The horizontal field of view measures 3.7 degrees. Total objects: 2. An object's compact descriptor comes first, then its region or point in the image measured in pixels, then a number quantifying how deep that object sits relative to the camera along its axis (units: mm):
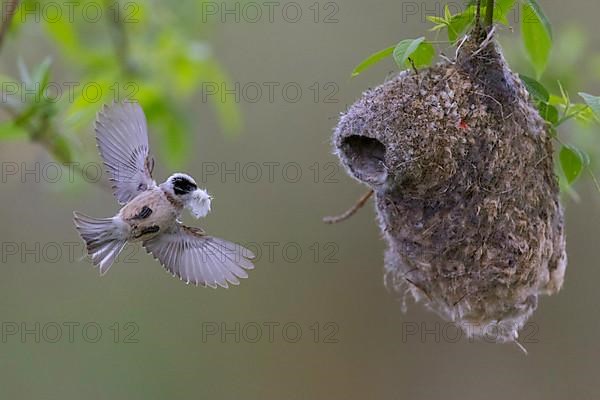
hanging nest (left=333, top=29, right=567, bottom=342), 5430
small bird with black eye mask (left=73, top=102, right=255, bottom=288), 5416
